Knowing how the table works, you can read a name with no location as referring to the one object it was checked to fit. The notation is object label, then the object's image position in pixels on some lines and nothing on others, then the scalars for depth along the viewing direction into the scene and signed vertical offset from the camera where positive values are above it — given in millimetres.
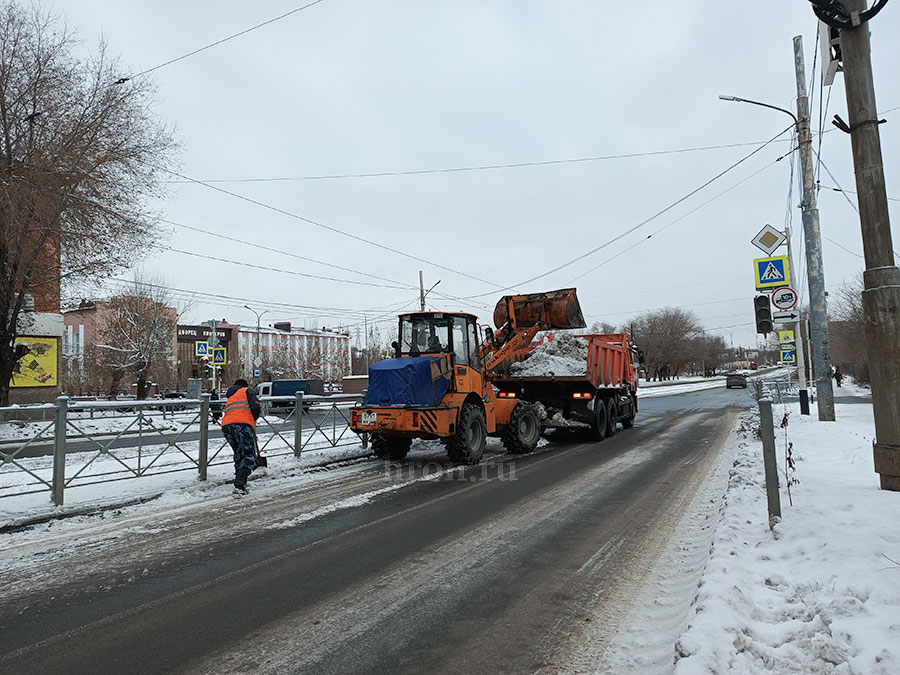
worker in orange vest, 8586 -664
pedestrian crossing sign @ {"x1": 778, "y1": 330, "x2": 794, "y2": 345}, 20797 +869
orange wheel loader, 10297 -194
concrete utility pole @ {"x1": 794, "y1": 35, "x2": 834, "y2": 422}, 14344 +2112
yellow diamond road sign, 13156 +2860
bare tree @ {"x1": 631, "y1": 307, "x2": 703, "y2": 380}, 92062 +4600
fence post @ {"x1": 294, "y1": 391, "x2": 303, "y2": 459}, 11523 -951
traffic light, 10734 +904
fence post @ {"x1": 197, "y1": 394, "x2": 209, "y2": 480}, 9344 -937
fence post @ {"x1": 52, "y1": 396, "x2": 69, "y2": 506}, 7441 -754
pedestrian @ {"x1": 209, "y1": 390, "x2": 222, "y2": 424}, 18844 -861
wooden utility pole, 5352 +977
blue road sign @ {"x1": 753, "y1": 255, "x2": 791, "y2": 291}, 12945 +2077
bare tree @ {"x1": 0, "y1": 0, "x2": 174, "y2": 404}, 15070 +6125
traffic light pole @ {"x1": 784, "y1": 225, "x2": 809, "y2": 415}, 17906 -540
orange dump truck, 14141 -524
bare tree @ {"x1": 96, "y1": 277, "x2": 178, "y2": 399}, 33719 +3425
